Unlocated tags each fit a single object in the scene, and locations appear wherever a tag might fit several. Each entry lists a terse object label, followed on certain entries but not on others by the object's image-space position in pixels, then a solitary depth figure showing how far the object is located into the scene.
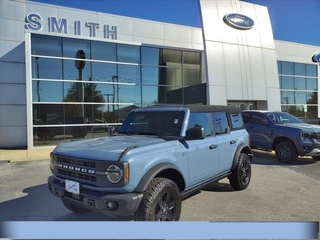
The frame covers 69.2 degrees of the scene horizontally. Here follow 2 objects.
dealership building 11.78
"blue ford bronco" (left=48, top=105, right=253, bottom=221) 2.57
